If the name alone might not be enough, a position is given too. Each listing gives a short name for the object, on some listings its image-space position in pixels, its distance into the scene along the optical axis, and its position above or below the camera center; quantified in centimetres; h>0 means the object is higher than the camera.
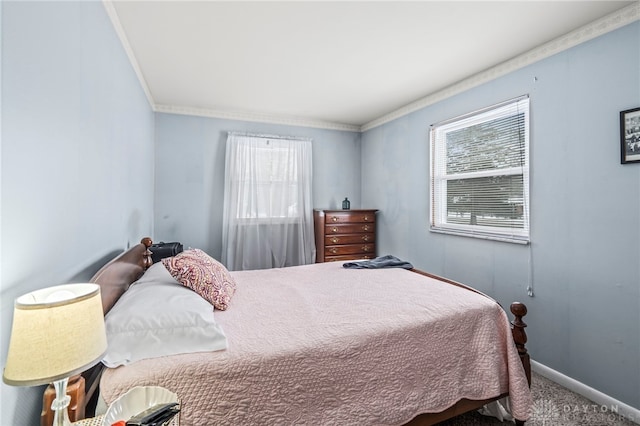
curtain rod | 410 +111
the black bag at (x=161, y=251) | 274 -35
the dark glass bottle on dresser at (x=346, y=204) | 448 +15
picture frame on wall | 185 +50
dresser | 412 -28
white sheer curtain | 405 +15
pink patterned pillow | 165 -37
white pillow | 116 -47
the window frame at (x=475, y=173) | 250 +41
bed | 115 -65
